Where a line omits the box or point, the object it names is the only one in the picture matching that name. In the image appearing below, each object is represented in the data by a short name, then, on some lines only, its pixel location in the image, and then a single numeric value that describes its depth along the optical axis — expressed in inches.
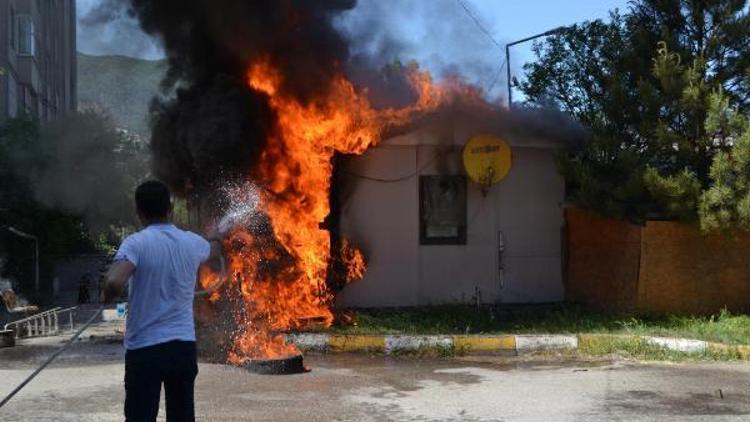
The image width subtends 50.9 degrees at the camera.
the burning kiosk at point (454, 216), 451.8
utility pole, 697.6
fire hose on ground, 255.0
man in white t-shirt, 142.9
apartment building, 916.0
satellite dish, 451.2
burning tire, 303.6
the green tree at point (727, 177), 378.9
